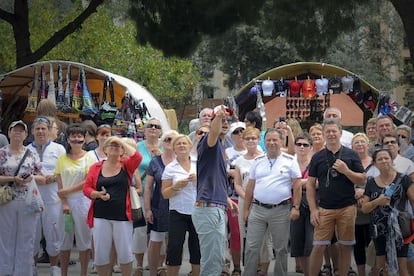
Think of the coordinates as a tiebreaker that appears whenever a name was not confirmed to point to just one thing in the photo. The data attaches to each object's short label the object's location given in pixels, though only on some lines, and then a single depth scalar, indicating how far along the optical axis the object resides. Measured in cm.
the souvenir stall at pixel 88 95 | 2138
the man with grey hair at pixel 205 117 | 1522
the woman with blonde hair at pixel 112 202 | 1250
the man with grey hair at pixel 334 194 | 1272
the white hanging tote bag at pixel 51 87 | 2164
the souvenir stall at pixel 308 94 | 2493
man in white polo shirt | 1310
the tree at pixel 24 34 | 2711
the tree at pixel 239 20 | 1867
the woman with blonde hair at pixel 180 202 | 1287
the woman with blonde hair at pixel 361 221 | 1360
